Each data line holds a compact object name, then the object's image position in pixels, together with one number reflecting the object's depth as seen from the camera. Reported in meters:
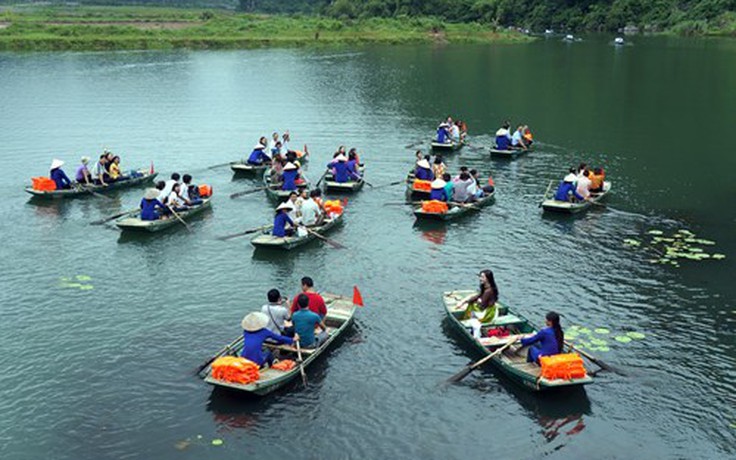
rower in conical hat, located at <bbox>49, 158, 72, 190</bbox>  38.70
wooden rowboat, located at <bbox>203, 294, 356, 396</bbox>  19.97
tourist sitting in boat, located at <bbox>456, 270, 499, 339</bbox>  23.45
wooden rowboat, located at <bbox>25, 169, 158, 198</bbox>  38.81
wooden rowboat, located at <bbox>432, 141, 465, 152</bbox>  51.00
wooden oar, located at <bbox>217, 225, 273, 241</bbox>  33.28
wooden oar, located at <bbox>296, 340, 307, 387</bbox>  21.17
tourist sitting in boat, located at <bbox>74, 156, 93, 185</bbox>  39.94
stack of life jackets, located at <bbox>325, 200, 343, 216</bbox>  35.56
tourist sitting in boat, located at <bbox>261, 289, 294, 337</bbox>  22.17
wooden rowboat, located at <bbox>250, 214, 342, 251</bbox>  31.69
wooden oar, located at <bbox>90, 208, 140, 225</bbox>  35.34
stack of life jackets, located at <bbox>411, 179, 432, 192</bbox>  38.81
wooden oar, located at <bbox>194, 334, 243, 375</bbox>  21.56
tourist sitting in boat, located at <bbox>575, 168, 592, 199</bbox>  37.22
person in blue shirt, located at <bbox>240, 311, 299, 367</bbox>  20.64
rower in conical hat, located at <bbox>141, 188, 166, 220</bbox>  33.97
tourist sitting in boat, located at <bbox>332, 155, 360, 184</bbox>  40.72
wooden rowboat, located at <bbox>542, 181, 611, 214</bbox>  36.62
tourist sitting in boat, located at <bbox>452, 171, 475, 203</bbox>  37.44
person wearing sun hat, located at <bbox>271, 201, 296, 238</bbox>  32.12
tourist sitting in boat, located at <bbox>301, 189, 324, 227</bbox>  33.38
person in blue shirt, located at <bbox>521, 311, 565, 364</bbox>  20.86
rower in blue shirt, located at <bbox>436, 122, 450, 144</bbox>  51.28
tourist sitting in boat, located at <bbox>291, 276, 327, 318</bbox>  23.25
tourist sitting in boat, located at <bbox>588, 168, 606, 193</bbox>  38.84
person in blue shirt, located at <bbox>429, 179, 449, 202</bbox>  36.78
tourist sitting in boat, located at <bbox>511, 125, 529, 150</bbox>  49.94
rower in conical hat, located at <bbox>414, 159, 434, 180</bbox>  39.56
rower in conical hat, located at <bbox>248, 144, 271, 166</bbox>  44.66
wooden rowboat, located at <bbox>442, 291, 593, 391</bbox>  20.38
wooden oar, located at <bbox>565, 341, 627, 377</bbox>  21.66
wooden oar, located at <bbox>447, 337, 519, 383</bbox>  21.56
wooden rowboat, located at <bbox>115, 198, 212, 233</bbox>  33.71
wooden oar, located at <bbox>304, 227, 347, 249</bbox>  33.00
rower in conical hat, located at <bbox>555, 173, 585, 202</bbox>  37.09
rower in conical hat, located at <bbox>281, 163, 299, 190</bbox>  38.56
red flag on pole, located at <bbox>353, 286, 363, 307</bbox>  25.28
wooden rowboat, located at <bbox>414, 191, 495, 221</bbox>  36.09
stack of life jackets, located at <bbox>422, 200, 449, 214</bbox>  35.78
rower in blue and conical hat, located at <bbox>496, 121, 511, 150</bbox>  48.94
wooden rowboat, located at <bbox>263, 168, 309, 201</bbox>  38.38
